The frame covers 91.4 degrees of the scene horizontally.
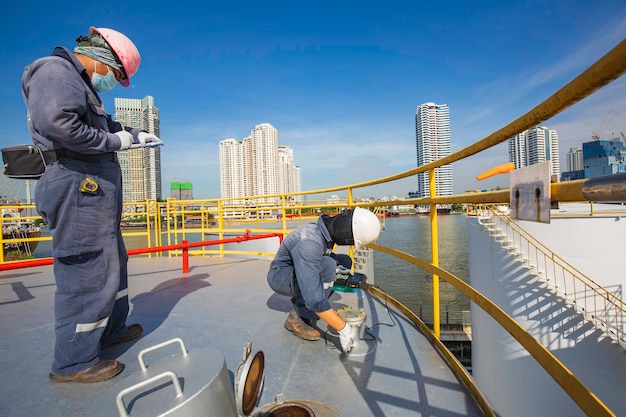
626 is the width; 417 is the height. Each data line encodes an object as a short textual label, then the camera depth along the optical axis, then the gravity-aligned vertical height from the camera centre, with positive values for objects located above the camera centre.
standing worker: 1.39 +0.13
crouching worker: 1.86 -0.39
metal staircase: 5.50 -1.58
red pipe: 2.40 -0.42
